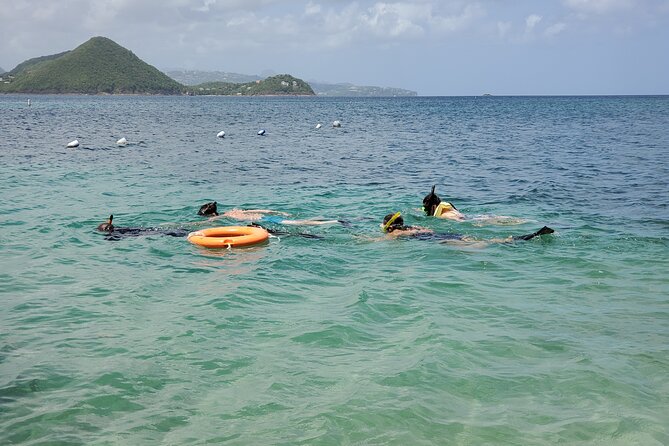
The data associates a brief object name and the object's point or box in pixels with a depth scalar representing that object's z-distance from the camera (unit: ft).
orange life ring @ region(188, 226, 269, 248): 36.76
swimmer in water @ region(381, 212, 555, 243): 38.32
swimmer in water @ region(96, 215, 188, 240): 40.47
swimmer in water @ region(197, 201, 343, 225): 43.75
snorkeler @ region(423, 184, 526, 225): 44.01
